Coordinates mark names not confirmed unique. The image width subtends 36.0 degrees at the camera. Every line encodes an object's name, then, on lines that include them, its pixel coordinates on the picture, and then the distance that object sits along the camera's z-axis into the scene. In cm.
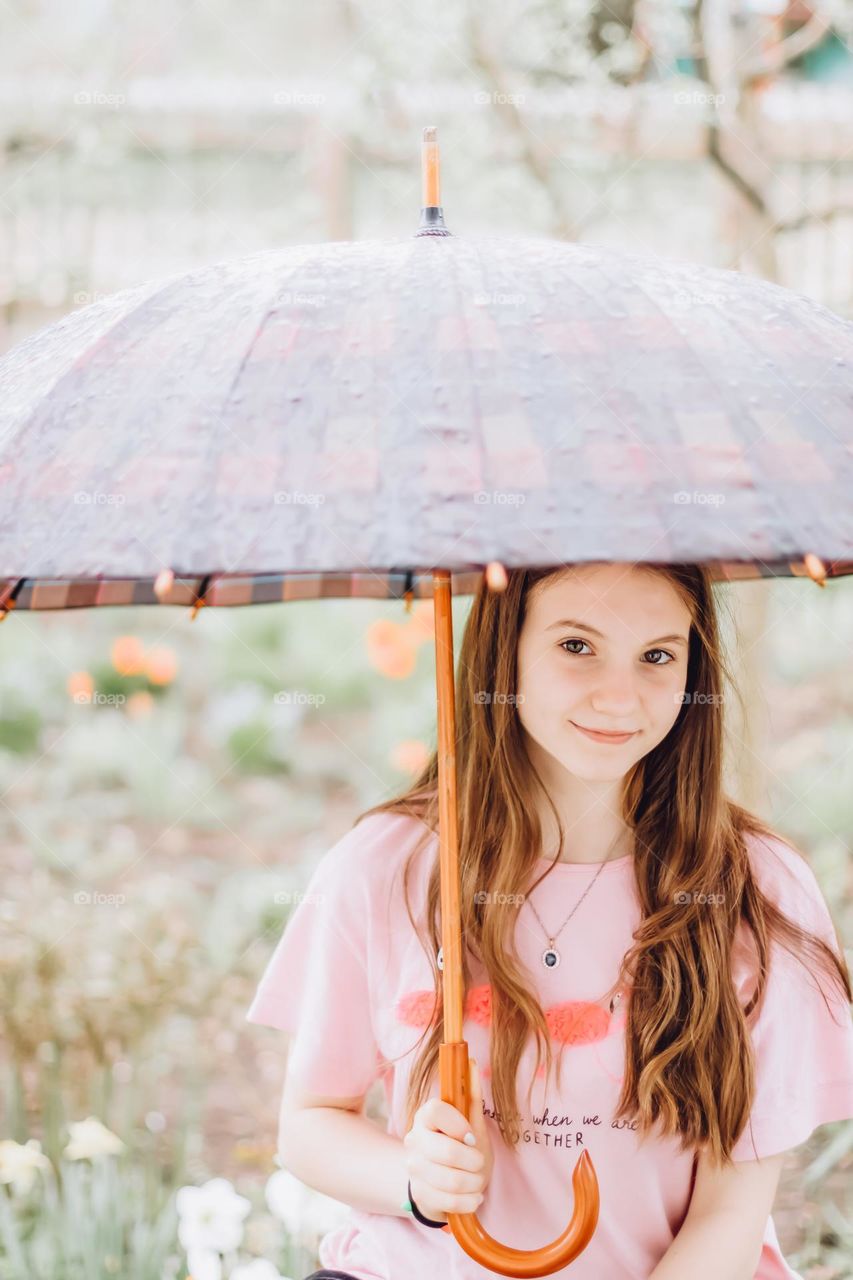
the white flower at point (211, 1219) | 245
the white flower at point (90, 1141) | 263
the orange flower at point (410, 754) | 413
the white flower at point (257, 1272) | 232
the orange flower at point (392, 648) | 372
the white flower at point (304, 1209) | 254
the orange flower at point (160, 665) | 445
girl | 163
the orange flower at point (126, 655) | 388
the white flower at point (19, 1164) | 271
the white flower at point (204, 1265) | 244
